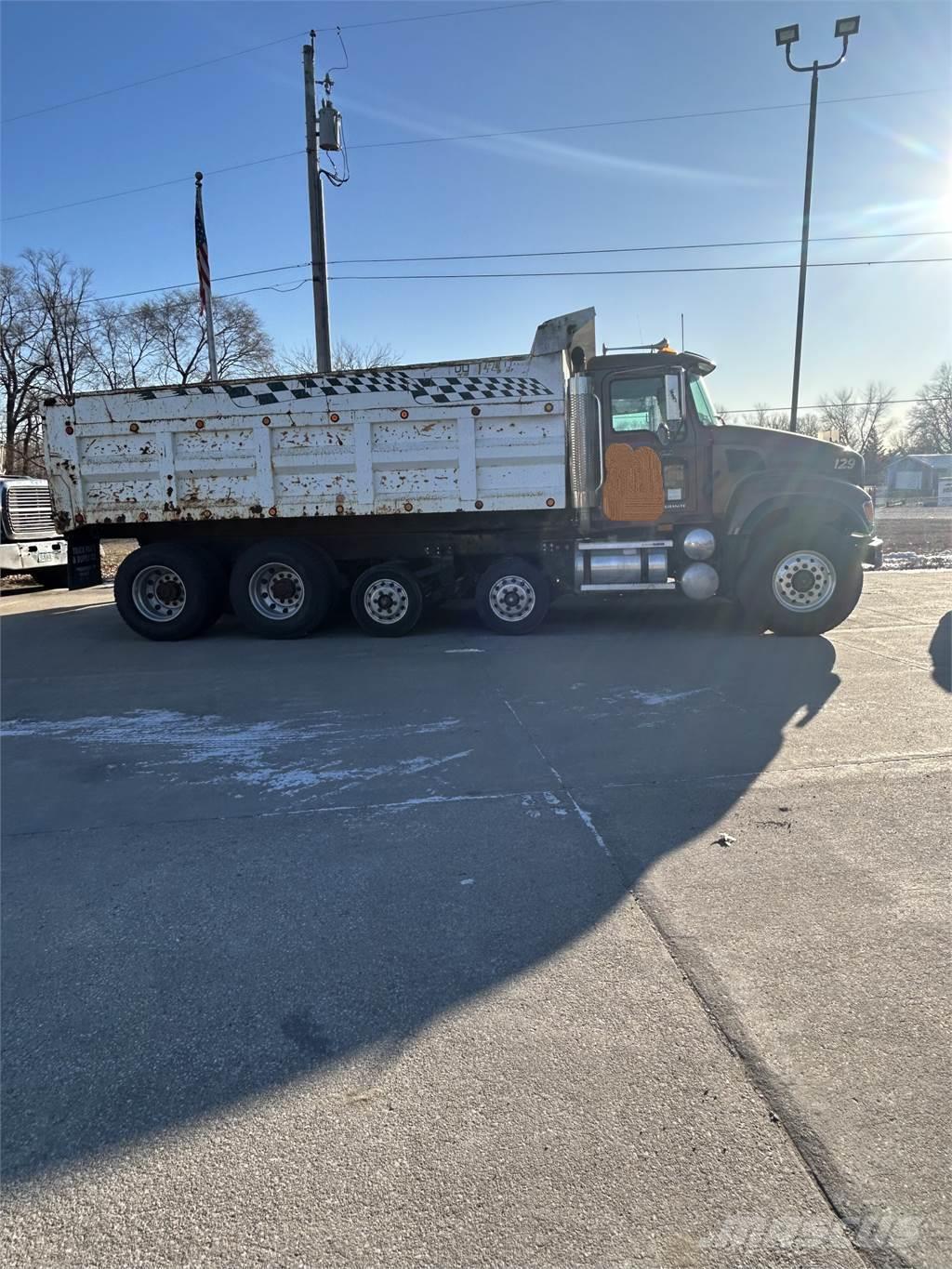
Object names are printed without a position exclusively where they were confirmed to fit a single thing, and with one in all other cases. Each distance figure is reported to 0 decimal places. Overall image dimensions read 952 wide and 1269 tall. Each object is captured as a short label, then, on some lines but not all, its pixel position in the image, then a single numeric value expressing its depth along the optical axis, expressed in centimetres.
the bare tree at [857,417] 6103
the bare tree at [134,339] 4274
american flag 1421
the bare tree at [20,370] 4344
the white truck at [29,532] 1447
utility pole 1417
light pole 1656
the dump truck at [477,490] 905
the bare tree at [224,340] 4334
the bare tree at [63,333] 4341
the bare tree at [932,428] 8096
